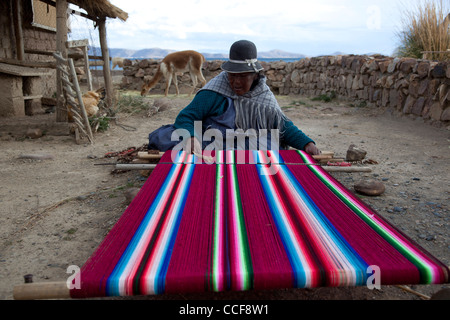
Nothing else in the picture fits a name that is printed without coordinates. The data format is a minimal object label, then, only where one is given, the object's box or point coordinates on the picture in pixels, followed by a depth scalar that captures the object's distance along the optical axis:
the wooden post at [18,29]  6.43
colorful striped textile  1.19
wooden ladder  4.32
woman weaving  2.75
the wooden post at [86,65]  5.70
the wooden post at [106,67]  6.43
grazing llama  9.66
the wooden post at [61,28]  4.96
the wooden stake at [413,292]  1.55
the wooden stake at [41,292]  1.15
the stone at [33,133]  4.62
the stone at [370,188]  2.75
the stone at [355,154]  3.58
